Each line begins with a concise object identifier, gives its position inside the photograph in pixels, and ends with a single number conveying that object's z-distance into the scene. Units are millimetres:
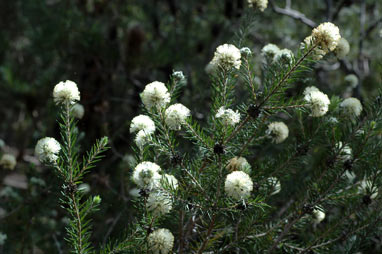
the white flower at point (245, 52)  755
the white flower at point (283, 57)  776
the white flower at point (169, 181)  725
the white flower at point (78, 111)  904
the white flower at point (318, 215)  802
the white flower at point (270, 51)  825
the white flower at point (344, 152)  791
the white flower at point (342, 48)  831
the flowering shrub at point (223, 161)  735
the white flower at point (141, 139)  744
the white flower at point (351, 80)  904
